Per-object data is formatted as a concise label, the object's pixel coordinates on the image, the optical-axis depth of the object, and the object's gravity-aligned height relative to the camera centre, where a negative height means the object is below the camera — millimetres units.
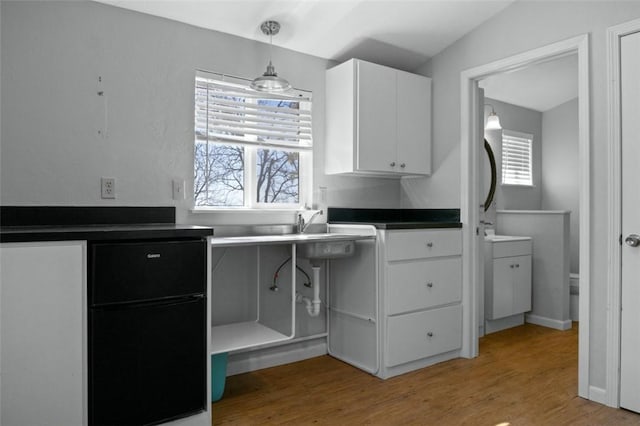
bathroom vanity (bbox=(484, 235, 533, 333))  3881 -585
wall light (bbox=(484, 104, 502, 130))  4461 +891
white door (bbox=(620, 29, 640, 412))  2379 -48
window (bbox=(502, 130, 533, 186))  4910 +611
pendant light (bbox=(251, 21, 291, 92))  2561 +733
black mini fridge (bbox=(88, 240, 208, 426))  1861 -515
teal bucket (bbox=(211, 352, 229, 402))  2477 -887
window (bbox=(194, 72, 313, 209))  2875 +445
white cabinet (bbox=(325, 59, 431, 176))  3121 +661
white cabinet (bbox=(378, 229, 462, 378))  2871 -562
